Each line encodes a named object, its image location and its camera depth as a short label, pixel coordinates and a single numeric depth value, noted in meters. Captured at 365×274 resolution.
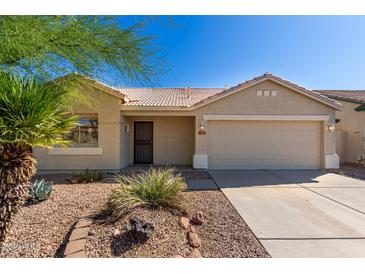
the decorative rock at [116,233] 3.94
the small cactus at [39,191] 6.14
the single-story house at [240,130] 10.95
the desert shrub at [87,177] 8.98
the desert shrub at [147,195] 4.82
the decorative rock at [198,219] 4.70
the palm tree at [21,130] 3.11
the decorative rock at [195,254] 3.51
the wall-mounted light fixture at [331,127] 11.41
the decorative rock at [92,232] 4.04
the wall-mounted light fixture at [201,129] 11.36
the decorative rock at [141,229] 3.75
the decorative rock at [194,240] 3.86
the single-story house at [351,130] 13.71
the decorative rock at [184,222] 4.42
